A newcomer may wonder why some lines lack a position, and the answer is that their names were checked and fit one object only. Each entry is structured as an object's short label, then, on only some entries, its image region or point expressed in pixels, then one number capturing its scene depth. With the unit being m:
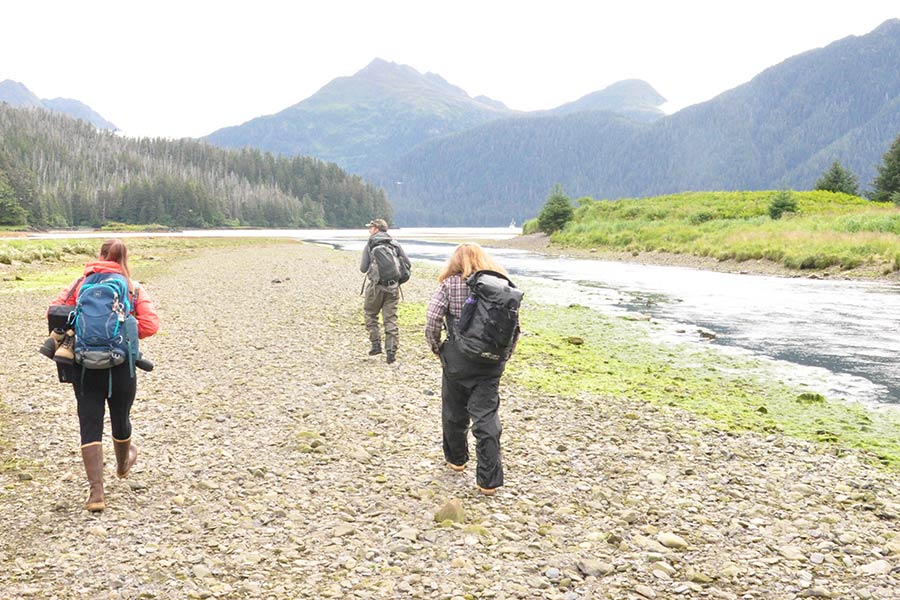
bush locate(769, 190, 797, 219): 58.44
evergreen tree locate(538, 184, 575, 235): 82.19
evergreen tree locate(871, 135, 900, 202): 66.44
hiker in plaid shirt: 7.52
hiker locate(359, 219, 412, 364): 14.25
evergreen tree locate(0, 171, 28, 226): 108.41
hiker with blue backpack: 6.57
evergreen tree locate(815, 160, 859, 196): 75.25
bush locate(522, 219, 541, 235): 93.57
